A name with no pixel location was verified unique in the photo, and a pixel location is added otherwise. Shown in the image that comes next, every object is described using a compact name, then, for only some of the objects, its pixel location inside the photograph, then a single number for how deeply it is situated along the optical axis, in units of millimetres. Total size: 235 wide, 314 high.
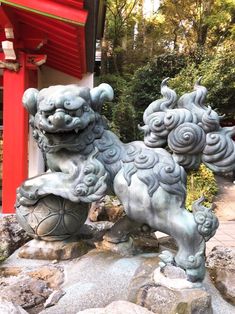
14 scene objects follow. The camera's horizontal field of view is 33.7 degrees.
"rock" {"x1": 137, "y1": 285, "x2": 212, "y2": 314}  1534
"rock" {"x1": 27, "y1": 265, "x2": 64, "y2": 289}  1889
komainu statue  1838
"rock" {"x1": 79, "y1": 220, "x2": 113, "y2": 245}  2348
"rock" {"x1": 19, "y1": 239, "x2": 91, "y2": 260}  2113
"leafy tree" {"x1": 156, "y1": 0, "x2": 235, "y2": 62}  14555
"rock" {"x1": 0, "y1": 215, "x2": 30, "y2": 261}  2260
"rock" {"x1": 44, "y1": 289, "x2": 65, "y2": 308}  1725
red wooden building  3887
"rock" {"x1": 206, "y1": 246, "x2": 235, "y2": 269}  2295
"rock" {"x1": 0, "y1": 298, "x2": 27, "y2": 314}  1364
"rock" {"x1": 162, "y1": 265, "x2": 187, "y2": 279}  1758
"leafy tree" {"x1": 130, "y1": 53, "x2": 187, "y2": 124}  11047
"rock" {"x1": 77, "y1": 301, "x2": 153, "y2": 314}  1432
